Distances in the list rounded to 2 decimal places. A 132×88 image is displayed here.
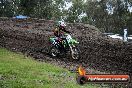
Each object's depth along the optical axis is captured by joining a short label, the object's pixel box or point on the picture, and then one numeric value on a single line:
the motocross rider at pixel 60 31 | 16.36
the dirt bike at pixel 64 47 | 16.38
